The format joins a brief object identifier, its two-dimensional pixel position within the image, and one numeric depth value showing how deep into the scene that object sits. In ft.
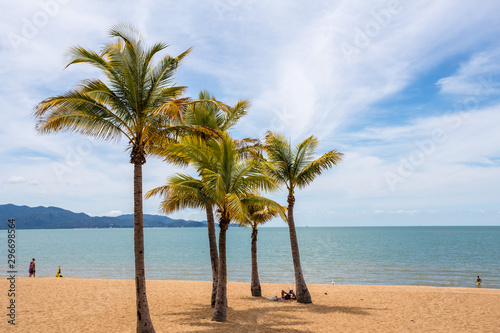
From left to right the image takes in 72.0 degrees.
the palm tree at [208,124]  45.06
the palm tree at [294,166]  55.93
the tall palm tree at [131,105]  32.65
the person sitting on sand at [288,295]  58.93
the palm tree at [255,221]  58.03
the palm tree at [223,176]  39.42
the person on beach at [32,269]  100.27
